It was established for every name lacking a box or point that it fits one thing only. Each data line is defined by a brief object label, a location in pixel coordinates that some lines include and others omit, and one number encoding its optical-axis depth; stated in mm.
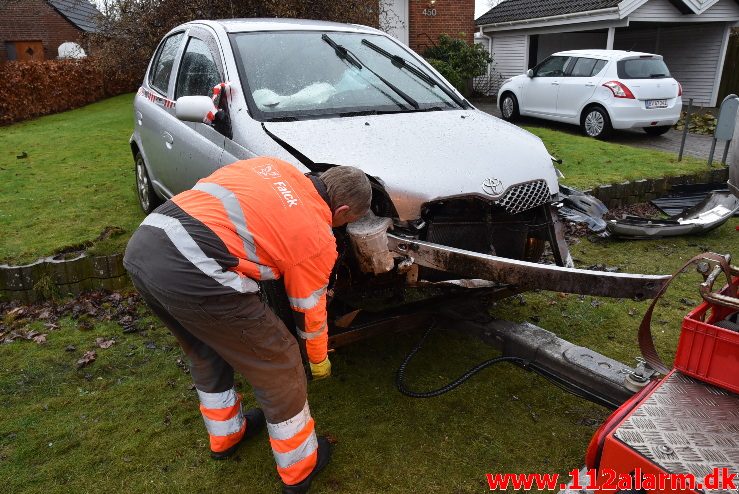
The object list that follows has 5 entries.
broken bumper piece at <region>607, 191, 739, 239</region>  5797
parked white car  10828
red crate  1952
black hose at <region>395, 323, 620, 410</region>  2838
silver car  2893
